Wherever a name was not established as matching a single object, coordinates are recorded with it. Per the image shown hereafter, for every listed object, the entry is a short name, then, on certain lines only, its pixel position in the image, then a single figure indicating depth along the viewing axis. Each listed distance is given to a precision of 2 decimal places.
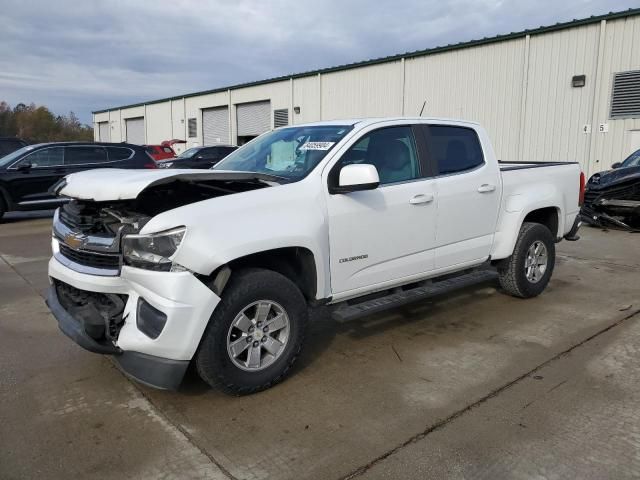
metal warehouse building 14.02
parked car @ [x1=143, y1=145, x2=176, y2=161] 17.84
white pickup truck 3.05
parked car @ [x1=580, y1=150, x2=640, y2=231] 9.95
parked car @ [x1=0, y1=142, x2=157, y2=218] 11.47
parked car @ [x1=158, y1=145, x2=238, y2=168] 16.31
